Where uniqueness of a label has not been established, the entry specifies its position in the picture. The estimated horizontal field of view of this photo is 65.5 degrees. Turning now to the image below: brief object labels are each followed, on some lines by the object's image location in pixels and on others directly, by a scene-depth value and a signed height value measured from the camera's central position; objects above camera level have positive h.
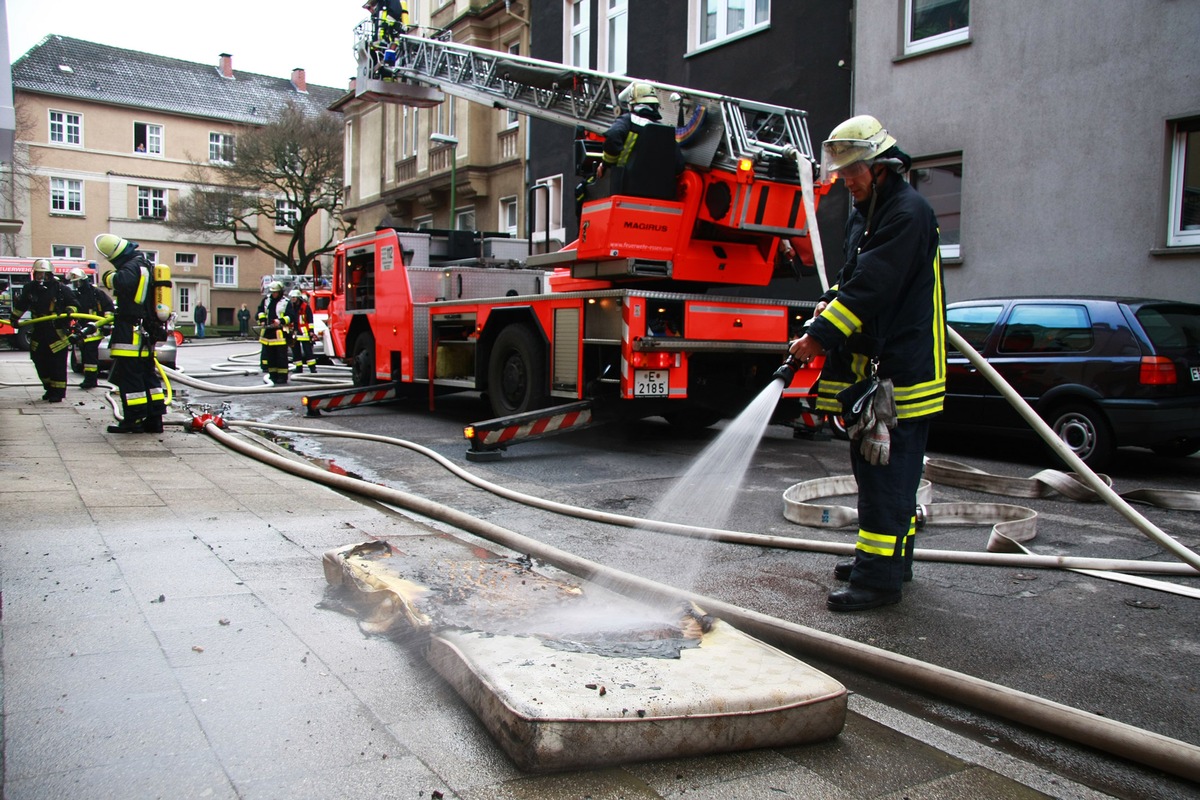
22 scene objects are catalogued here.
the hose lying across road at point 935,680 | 2.41 -1.06
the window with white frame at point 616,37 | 19.72 +6.20
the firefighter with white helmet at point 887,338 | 3.73 -0.04
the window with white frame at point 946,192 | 13.09 +1.96
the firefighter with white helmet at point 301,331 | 17.55 -0.23
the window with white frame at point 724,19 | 16.14 +5.55
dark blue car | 7.35 -0.33
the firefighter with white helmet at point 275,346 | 15.22 -0.44
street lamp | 23.58 +4.28
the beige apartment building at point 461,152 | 24.64 +4.86
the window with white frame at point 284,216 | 42.77 +4.87
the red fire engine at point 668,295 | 7.93 +0.26
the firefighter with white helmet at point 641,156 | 7.92 +1.44
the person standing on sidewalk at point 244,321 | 46.75 -0.13
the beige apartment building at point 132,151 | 48.84 +9.09
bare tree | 41.12 +6.30
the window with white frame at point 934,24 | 12.98 +4.35
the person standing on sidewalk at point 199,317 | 46.10 +0.06
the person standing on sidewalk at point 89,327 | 14.29 -0.16
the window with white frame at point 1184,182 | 10.80 +1.75
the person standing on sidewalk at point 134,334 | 8.67 -0.15
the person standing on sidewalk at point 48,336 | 12.07 -0.26
